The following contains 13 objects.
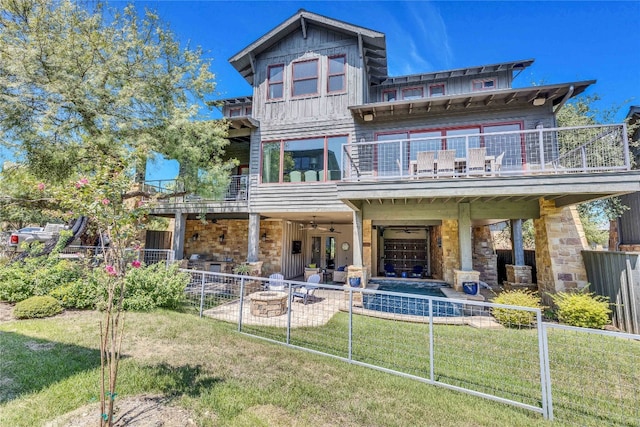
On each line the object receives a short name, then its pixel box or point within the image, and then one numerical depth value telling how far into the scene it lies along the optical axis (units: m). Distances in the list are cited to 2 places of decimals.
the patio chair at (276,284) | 7.88
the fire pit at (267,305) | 7.29
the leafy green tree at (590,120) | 14.09
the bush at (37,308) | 6.04
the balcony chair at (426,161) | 8.11
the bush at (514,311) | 6.41
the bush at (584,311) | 6.36
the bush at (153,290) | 7.02
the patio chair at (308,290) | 8.15
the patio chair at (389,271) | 14.69
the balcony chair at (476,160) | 7.68
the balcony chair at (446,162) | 7.83
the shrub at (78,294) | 6.89
